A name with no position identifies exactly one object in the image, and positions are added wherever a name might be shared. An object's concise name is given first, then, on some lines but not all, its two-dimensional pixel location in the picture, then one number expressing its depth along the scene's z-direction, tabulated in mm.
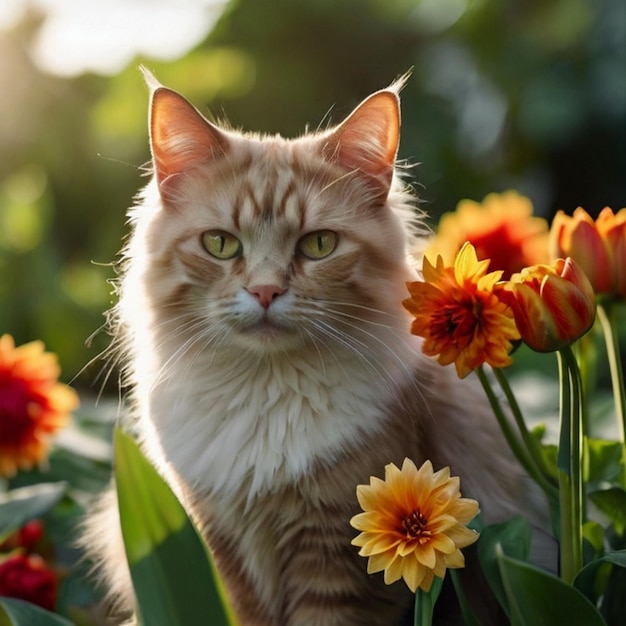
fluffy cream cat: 659
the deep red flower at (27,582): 700
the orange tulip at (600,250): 636
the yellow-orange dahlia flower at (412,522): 560
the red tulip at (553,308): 575
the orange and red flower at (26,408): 786
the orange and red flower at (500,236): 760
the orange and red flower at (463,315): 587
